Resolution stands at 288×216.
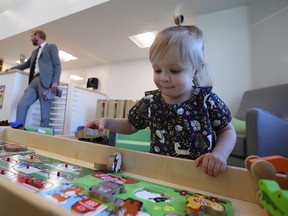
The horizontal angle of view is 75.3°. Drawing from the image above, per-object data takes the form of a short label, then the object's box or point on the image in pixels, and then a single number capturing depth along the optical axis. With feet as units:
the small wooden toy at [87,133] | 1.33
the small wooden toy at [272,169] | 0.75
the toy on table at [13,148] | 1.42
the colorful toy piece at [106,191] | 0.69
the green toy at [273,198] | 0.54
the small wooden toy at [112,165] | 1.10
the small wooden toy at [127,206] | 0.61
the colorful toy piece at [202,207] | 0.65
